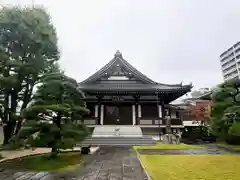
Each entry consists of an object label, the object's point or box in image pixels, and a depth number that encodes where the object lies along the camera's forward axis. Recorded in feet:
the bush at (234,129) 34.39
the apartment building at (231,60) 228.43
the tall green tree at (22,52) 41.78
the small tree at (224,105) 38.60
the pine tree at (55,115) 23.86
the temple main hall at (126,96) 61.05
